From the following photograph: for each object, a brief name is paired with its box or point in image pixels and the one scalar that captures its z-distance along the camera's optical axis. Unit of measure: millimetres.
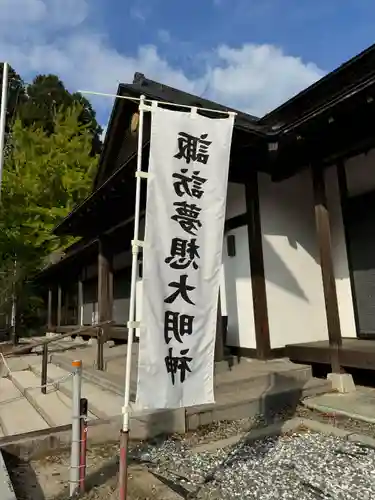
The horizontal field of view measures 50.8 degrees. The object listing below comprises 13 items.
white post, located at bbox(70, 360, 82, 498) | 3119
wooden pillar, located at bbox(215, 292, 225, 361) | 6180
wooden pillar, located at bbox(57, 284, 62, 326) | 18406
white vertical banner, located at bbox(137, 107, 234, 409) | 2904
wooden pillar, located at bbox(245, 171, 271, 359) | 6816
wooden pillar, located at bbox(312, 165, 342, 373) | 5828
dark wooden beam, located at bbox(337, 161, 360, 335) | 7027
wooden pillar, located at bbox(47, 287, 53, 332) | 19409
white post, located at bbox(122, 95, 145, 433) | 2779
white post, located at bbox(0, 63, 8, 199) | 6949
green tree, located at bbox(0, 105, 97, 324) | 17156
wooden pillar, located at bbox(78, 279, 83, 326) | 17125
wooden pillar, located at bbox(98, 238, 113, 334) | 10711
